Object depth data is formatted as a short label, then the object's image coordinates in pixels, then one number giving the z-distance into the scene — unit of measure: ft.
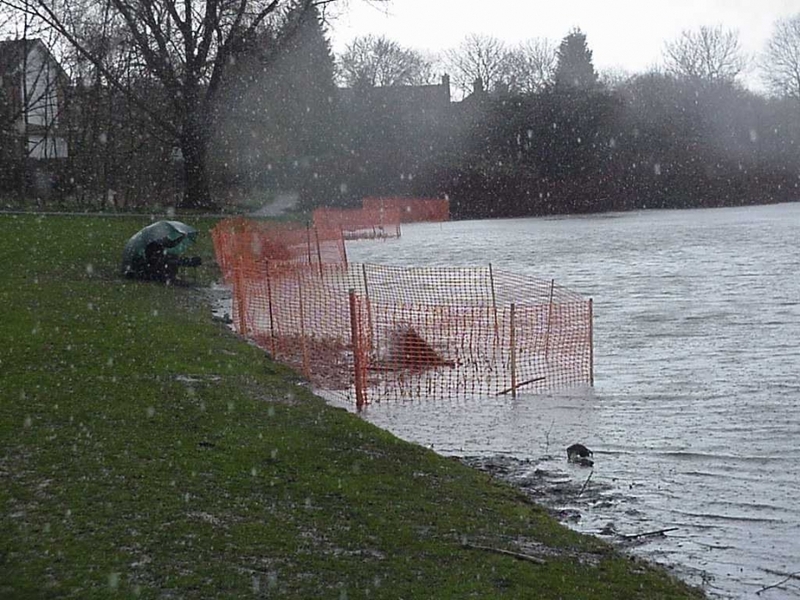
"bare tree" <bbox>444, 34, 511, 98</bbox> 296.71
